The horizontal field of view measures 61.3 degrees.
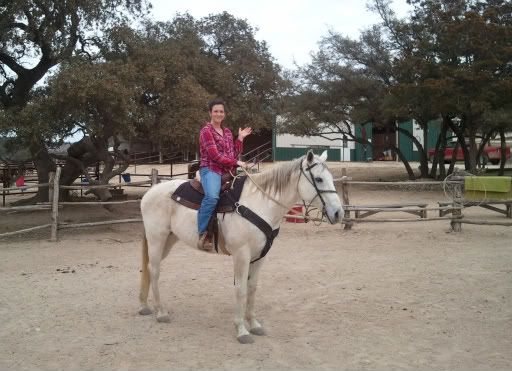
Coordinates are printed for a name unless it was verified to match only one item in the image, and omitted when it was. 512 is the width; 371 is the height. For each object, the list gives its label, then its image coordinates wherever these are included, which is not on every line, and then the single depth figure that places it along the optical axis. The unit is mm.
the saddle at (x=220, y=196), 3767
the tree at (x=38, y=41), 9023
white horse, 3580
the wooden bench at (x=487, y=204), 9390
